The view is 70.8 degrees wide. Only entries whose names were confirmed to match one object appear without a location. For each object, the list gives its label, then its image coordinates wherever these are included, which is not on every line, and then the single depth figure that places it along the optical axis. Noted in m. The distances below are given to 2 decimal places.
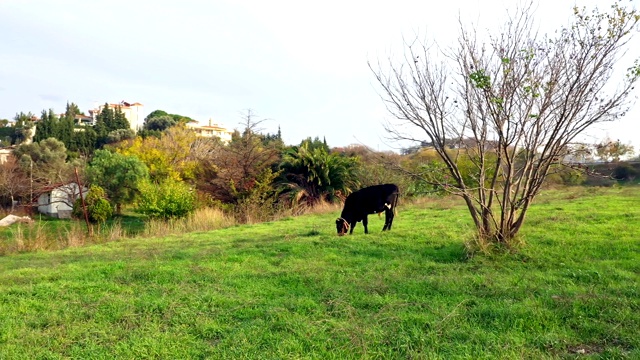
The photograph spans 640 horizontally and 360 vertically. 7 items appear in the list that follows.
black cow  10.95
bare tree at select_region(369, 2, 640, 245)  6.95
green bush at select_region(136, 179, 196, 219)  17.22
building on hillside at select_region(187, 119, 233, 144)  82.75
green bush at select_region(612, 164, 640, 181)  22.10
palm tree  20.16
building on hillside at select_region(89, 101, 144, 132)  80.31
